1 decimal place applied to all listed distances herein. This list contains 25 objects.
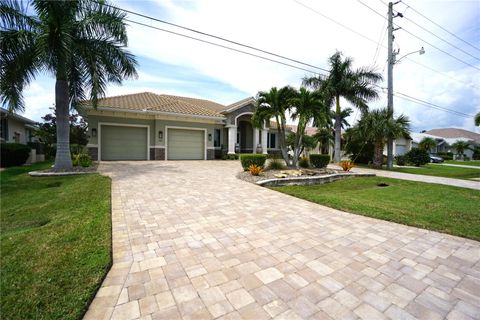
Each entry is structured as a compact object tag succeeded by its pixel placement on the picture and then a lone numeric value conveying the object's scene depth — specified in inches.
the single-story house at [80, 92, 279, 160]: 612.4
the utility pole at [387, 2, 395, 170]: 636.1
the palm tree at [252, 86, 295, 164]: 450.9
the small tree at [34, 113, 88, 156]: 781.9
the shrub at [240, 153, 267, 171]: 434.7
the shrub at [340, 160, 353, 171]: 502.9
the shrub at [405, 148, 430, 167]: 820.0
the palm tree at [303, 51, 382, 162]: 733.3
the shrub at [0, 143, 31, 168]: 546.6
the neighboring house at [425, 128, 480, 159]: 1665.8
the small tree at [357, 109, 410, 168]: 644.7
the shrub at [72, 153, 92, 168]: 455.5
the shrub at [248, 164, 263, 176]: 395.5
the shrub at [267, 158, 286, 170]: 470.6
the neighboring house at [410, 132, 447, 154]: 1417.3
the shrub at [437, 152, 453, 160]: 1494.8
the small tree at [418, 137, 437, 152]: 1262.3
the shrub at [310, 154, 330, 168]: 516.7
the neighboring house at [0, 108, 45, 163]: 653.9
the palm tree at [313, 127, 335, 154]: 965.2
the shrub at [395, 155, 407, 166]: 842.5
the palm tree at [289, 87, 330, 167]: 438.0
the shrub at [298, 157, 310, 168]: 540.7
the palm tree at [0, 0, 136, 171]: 342.6
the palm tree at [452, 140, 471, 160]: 1466.5
